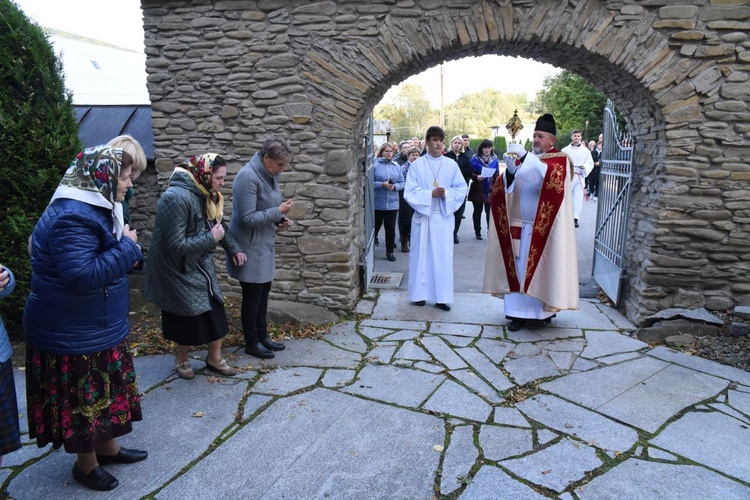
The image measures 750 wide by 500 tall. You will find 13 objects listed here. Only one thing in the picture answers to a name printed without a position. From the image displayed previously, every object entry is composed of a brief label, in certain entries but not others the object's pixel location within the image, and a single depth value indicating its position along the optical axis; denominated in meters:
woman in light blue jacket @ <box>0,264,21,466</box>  2.30
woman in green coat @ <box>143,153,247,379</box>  3.29
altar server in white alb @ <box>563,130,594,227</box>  9.77
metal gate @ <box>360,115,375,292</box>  6.17
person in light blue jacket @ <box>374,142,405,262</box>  8.09
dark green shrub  4.17
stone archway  4.73
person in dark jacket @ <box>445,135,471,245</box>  9.19
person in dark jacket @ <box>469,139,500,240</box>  8.98
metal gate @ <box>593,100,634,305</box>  5.76
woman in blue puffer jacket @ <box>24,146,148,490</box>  2.31
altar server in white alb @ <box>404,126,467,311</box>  5.68
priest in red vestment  4.84
